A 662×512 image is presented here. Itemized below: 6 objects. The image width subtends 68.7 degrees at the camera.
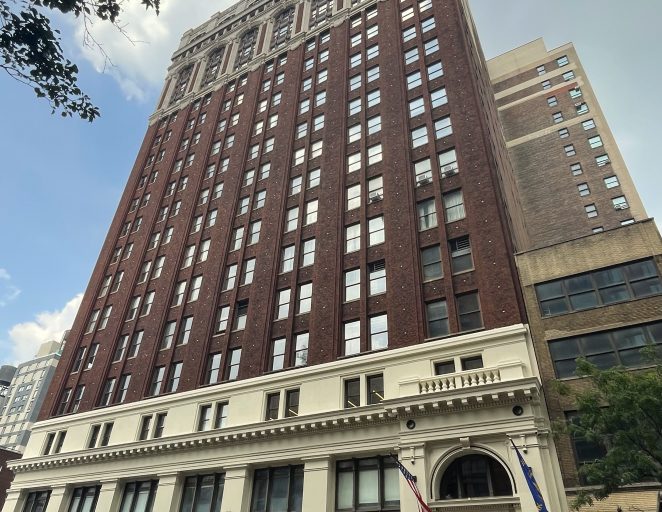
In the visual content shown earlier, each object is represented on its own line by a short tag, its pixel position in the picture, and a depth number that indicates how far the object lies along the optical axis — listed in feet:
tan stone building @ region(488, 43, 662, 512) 70.49
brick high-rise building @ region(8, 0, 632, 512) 77.25
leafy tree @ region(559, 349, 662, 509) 50.78
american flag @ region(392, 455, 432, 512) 66.90
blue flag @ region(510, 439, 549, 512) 56.80
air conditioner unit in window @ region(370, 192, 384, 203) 112.68
